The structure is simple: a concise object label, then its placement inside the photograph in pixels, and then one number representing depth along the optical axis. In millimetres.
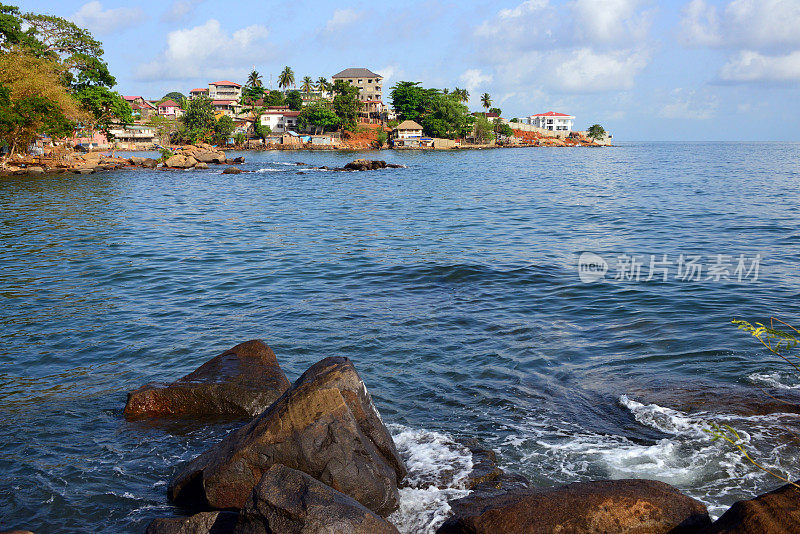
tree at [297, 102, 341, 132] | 113000
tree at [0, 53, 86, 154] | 45125
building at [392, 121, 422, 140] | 119875
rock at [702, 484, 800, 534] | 4352
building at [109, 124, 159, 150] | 114750
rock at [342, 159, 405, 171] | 64750
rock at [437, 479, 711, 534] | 4980
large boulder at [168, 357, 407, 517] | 5984
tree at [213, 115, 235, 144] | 107062
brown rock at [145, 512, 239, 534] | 5434
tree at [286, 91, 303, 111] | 123625
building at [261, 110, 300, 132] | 119312
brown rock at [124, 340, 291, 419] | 8539
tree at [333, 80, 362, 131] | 112875
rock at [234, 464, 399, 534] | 4801
